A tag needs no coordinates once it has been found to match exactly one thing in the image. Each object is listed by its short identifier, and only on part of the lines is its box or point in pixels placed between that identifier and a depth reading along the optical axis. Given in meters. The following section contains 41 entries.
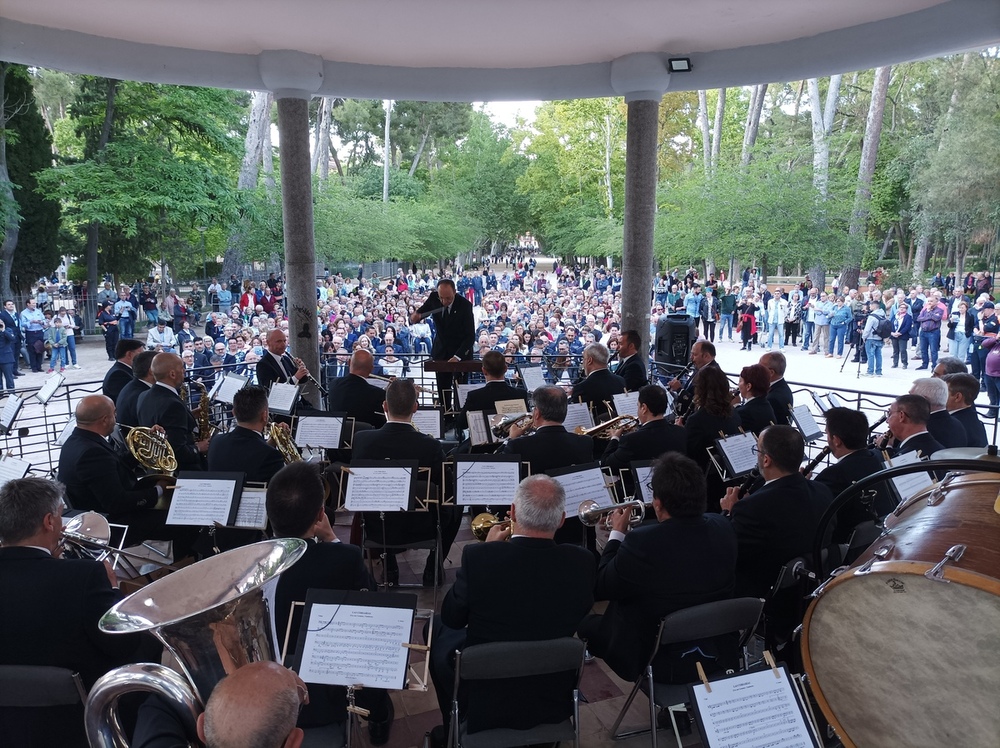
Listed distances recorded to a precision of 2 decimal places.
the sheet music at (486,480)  4.65
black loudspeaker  11.90
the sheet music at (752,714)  2.55
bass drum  1.96
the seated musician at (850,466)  4.52
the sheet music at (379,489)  4.55
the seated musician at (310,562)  3.18
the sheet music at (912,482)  3.94
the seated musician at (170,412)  6.12
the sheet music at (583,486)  4.46
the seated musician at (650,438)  5.50
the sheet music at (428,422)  6.44
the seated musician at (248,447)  5.19
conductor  9.22
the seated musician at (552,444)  5.24
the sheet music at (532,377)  7.98
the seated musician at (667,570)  3.45
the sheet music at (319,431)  6.11
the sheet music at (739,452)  5.28
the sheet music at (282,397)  6.86
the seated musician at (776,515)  4.09
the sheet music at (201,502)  4.39
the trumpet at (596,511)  3.97
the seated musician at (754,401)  6.42
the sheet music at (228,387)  7.15
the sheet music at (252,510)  4.46
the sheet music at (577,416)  6.60
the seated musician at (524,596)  3.19
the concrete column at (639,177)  8.82
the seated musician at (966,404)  5.98
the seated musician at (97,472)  5.07
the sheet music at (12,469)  4.68
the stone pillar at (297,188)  8.75
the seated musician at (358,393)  7.31
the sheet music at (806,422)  6.43
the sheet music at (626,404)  6.74
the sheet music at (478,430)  6.27
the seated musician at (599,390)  7.16
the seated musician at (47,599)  2.90
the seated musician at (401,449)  5.27
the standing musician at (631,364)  8.20
